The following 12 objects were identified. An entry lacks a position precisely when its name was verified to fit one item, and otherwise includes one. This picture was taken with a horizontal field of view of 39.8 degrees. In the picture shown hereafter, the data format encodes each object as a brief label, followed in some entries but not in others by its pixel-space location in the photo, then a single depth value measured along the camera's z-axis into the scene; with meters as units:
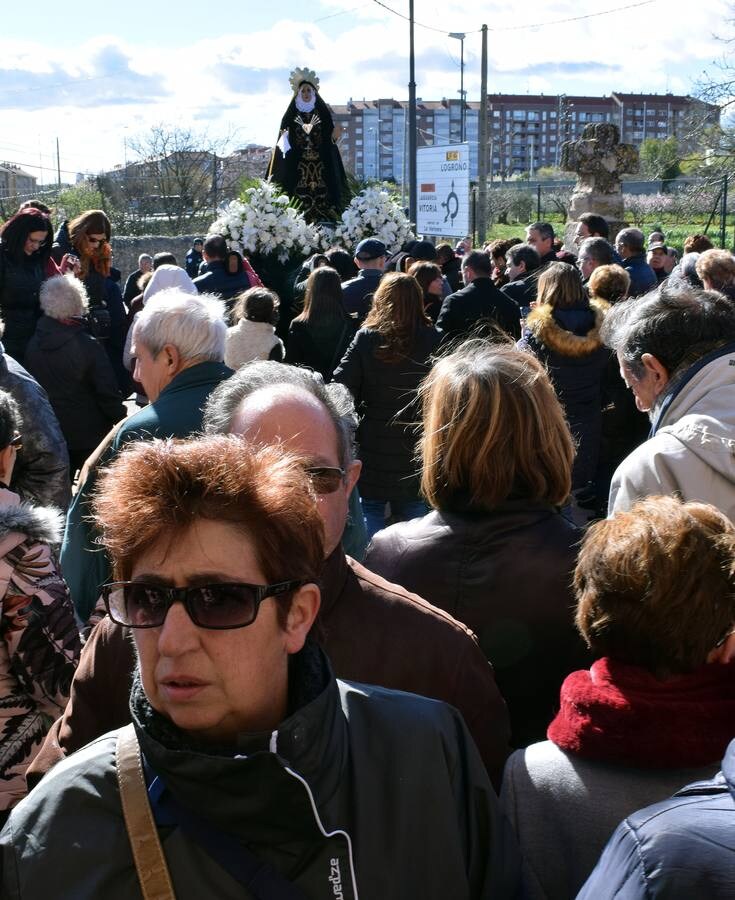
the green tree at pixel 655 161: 27.41
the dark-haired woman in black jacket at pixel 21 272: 7.24
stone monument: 13.74
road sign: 13.71
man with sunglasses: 2.21
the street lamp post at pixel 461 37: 22.98
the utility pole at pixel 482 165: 21.45
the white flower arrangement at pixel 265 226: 10.34
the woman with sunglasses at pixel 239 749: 1.44
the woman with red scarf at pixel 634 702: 1.83
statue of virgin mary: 11.95
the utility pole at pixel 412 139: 16.70
